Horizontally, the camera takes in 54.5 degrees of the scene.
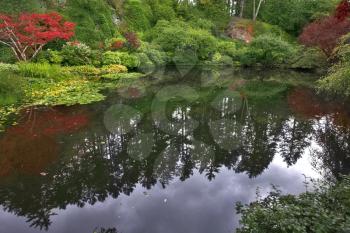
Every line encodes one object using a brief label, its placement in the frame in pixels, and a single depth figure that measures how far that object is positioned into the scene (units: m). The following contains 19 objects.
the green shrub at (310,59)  30.38
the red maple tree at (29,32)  20.23
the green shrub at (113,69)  23.78
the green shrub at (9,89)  14.35
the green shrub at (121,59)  24.89
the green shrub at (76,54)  22.83
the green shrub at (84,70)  21.61
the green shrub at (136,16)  35.12
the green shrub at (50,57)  21.77
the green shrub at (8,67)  18.00
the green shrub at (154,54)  28.86
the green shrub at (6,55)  21.38
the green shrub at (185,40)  31.59
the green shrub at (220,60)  33.88
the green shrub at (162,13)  39.06
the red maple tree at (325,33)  26.98
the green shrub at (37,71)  18.55
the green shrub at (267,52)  31.81
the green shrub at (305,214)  4.79
